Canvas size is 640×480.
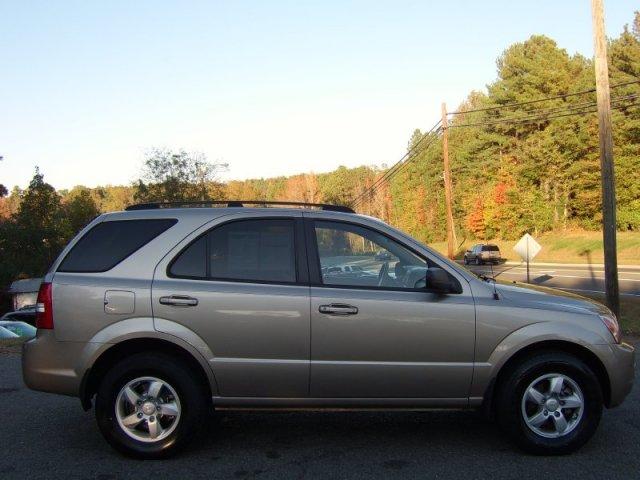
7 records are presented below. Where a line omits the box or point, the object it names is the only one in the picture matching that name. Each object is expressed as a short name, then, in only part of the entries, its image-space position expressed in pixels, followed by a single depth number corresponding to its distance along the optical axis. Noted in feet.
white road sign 61.26
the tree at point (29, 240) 120.19
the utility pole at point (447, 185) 98.71
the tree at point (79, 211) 174.68
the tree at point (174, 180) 138.31
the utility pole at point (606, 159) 37.06
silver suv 13.99
